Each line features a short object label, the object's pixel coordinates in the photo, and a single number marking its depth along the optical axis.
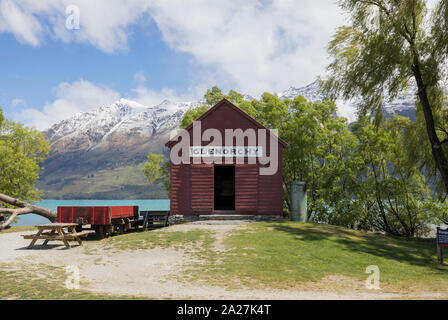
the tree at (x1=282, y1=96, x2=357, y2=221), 28.08
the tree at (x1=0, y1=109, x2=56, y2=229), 29.50
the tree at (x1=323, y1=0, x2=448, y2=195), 17.77
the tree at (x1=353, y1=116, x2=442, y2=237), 24.52
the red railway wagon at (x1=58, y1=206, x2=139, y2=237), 17.88
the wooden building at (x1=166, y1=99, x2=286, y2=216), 20.98
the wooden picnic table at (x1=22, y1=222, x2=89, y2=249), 14.32
